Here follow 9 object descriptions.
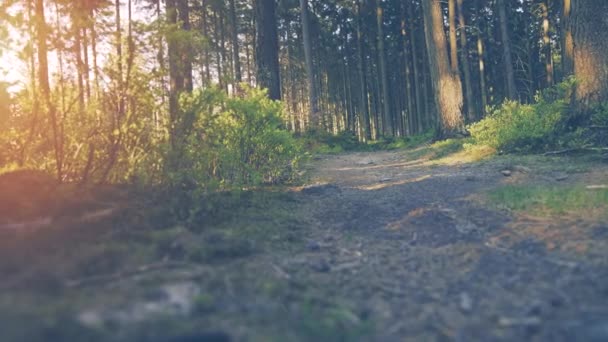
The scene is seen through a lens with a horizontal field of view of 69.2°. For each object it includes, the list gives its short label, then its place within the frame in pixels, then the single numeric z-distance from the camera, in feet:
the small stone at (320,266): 10.10
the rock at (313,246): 11.89
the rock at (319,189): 20.85
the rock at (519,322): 6.88
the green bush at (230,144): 15.35
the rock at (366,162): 39.04
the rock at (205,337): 5.55
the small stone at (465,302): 7.72
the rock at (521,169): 21.44
